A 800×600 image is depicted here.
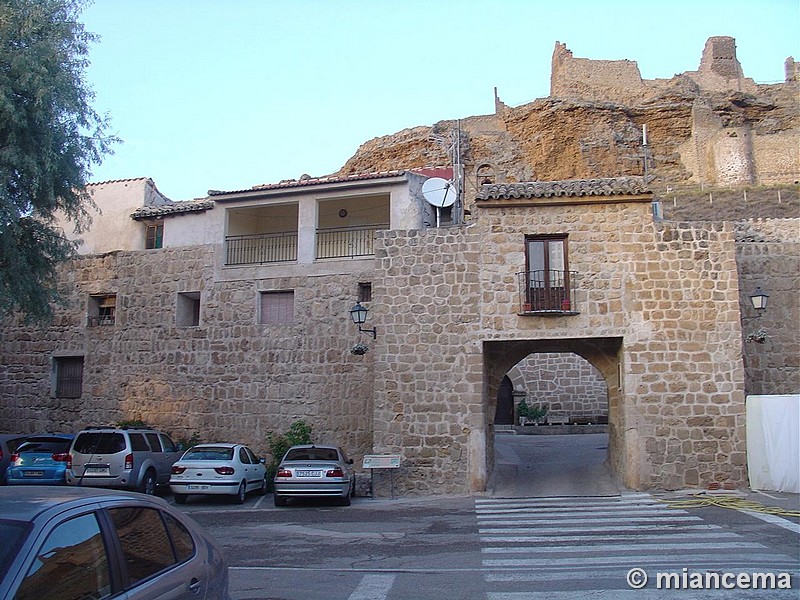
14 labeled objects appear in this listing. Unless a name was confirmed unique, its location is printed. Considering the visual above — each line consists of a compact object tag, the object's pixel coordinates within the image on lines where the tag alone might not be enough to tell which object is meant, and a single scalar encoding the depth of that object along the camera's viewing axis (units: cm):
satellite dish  1881
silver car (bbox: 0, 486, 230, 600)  316
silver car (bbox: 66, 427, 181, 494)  1462
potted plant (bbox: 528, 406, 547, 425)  2562
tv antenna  1881
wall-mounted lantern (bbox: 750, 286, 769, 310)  1602
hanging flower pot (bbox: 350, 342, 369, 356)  1734
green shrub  1822
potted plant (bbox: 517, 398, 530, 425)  2569
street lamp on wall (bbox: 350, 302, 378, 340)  1667
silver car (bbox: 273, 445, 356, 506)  1409
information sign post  1540
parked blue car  1466
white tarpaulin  1428
